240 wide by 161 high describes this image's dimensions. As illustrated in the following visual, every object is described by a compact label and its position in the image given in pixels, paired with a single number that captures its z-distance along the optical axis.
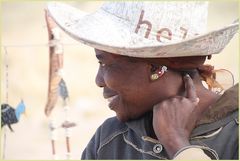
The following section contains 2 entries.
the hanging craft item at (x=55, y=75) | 6.30
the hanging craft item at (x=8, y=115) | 6.32
